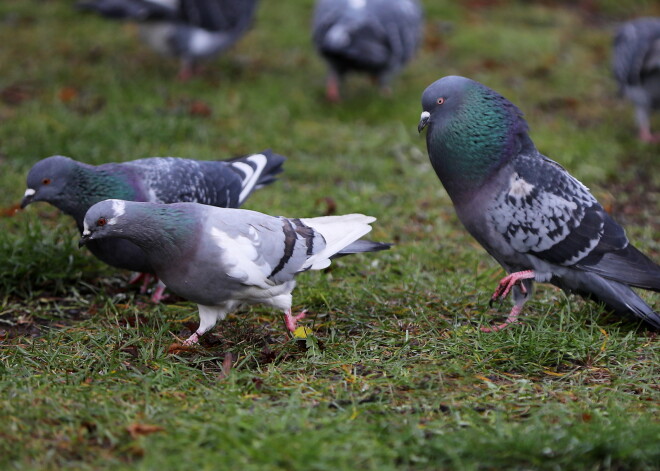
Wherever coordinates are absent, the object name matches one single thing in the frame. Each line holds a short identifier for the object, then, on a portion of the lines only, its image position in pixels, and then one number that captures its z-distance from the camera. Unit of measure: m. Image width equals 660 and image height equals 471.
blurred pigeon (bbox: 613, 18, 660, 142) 15.09
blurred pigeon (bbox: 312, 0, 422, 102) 15.91
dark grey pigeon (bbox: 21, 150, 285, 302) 8.56
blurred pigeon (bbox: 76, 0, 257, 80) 16.06
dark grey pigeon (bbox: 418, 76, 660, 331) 7.88
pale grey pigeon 7.34
